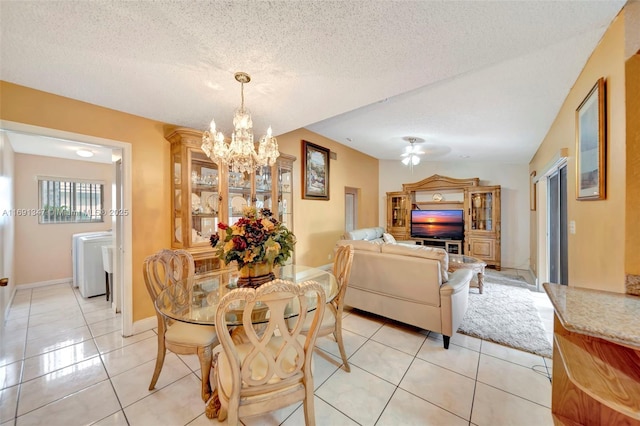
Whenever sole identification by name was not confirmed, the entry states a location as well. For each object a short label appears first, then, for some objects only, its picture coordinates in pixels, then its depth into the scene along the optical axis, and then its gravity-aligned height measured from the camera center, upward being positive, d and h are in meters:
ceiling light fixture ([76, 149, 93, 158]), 3.84 +1.04
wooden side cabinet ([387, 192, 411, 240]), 6.32 -0.08
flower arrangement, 1.74 -0.23
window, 4.18 +0.26
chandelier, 1.98 +0.59
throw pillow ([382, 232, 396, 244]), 5.25 -0.61
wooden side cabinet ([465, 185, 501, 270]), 5.17 -0.29
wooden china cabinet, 2.74 +0.26
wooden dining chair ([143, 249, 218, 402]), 1.57 -0.87
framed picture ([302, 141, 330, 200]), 4.56 +0.84
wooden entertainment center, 5.22 +0.07
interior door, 6.33 +0.04
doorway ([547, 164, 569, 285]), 2.87 -0.22
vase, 1.85 -0.50
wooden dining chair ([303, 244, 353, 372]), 1.94 -0.89
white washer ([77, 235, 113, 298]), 3.54 -0.82
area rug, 2.32 -1.32
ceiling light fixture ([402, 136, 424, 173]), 4.29 +1.15
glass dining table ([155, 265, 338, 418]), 1.44 -0.65
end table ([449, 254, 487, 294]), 3.58 -0.85
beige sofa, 2.26 -0.80
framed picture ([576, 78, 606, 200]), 1.53 +0.47
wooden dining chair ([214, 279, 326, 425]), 1.06 -0.80
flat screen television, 5.62 -0.33
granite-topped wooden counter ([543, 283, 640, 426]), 0.85 -0.66
